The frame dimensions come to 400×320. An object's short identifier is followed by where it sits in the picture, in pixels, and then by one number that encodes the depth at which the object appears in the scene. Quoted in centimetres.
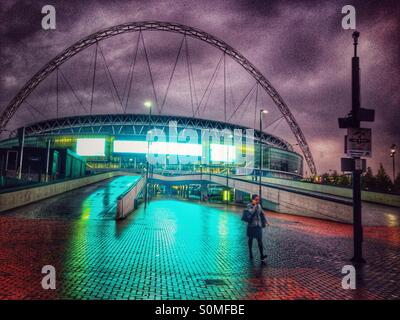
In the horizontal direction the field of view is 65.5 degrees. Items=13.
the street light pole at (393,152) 4151
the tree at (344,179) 9261
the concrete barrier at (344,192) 2711
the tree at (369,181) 7231
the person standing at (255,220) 963
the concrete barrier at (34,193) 1949
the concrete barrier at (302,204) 2025
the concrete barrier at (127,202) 1864
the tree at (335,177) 10412
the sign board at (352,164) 972
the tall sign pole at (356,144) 962
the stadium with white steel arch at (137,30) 6638
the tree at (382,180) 7093
